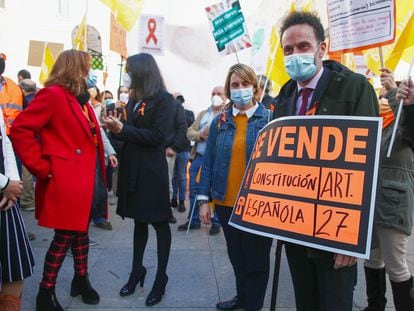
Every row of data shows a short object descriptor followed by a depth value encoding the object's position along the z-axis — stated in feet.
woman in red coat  9.48
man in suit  6.27
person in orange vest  15.31
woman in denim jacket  9.91
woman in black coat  10.87
